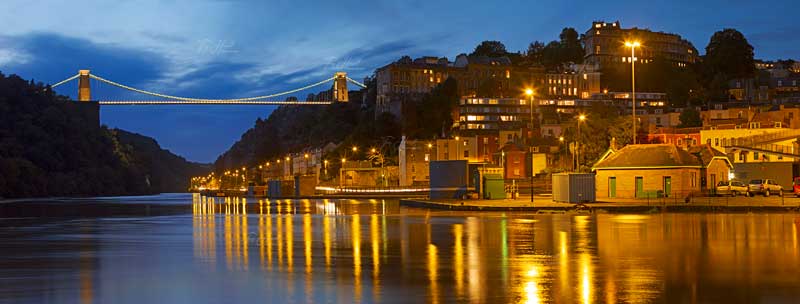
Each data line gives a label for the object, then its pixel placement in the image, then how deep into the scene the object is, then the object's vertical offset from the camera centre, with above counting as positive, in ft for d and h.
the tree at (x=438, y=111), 532.73 +37.50
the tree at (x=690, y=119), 441.27 +24.44
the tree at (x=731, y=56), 604.49 +77.31
